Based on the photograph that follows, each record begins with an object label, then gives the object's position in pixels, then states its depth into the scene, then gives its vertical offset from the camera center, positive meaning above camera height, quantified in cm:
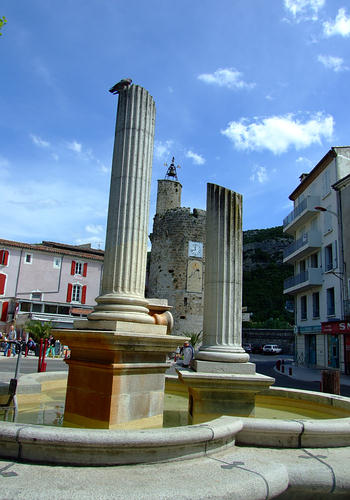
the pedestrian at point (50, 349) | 2818 -126
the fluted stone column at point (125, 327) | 507 +9
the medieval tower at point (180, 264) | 4209 +764
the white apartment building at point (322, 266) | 2700 +556
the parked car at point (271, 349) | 4891 -95
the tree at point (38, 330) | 2423 -1
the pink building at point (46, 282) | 3936 +493
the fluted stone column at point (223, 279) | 654 +98
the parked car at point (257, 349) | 5025 -108
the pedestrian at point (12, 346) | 2649 -113
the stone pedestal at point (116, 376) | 501 -54
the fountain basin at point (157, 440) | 329 -90
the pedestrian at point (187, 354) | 945 -39
